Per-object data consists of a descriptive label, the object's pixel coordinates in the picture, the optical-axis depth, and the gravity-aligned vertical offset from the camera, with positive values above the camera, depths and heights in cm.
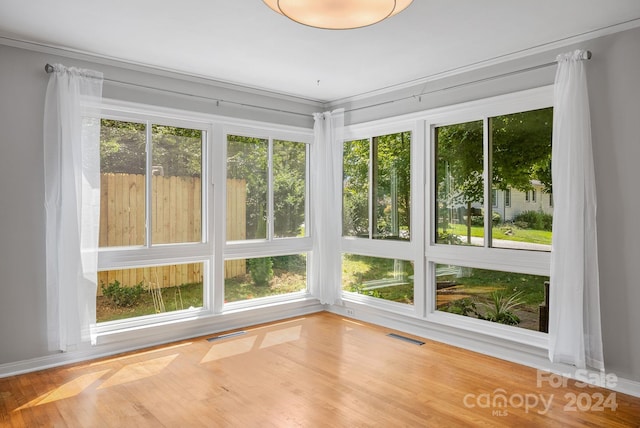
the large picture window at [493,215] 362 +0
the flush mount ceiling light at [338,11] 218 +104
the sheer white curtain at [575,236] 313 -16
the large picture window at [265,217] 475 -2
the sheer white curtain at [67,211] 346 +4
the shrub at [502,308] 382 -83
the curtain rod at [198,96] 347 +118
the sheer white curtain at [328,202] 520 +16
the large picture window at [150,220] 395 -3
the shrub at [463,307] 416 -88
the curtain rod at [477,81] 320 +120
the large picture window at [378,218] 467 -3
